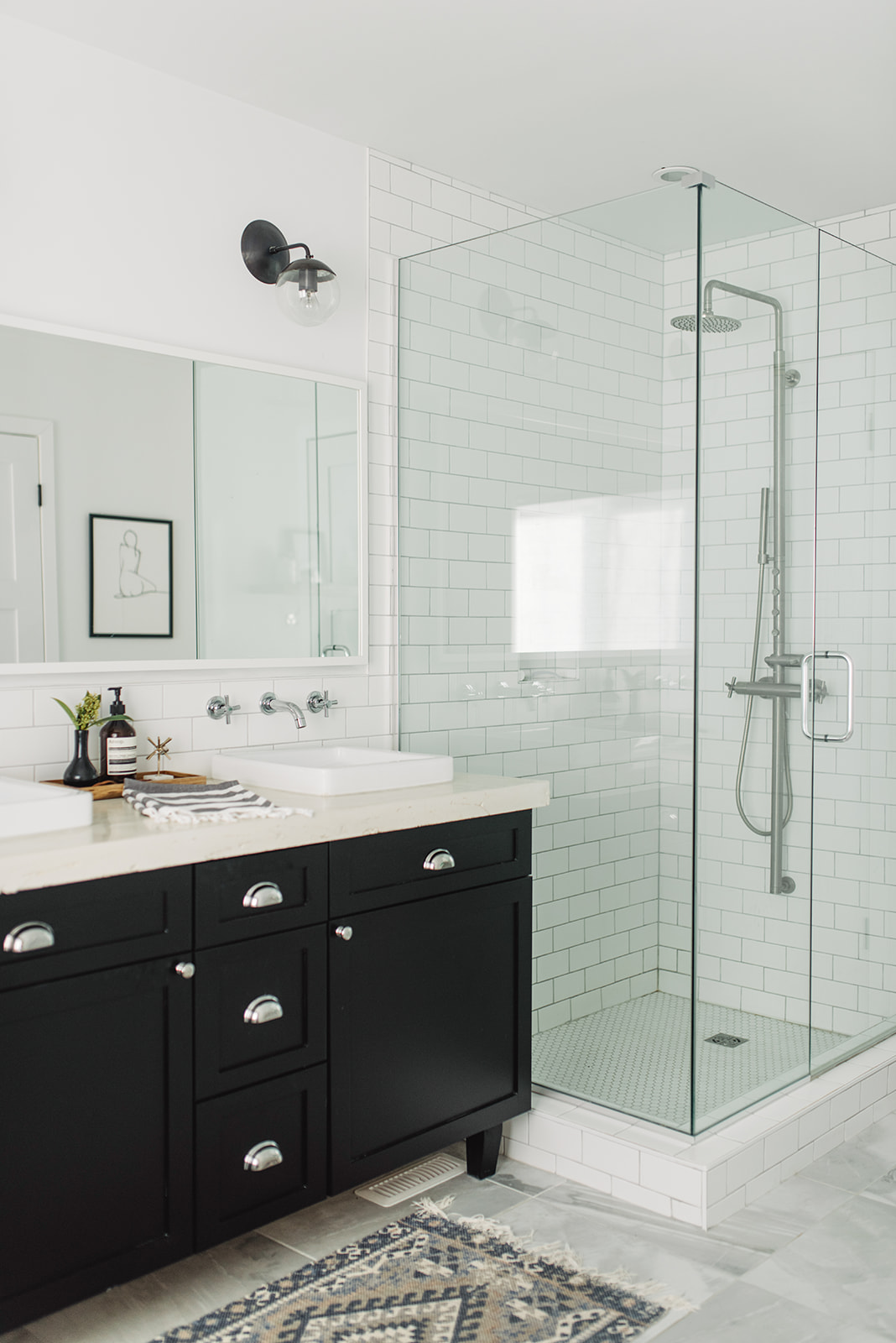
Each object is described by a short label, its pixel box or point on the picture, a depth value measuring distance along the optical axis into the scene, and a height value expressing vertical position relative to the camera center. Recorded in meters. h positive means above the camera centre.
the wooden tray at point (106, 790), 2.52 -0.36
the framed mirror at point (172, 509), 2.56 +0.31
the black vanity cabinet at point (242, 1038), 1.95 -0.83
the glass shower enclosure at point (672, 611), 2.72 +0.06
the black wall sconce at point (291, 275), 2.91 +0.93
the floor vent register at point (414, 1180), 2.74 -1.37
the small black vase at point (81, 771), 2.54 -0.31
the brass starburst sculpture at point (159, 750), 2.76 -0.29
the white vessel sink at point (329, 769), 2.60 -0.34
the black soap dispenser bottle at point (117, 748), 2.62 -0.27
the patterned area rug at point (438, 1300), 2.17 -1.35
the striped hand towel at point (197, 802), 2.24 -0.35
